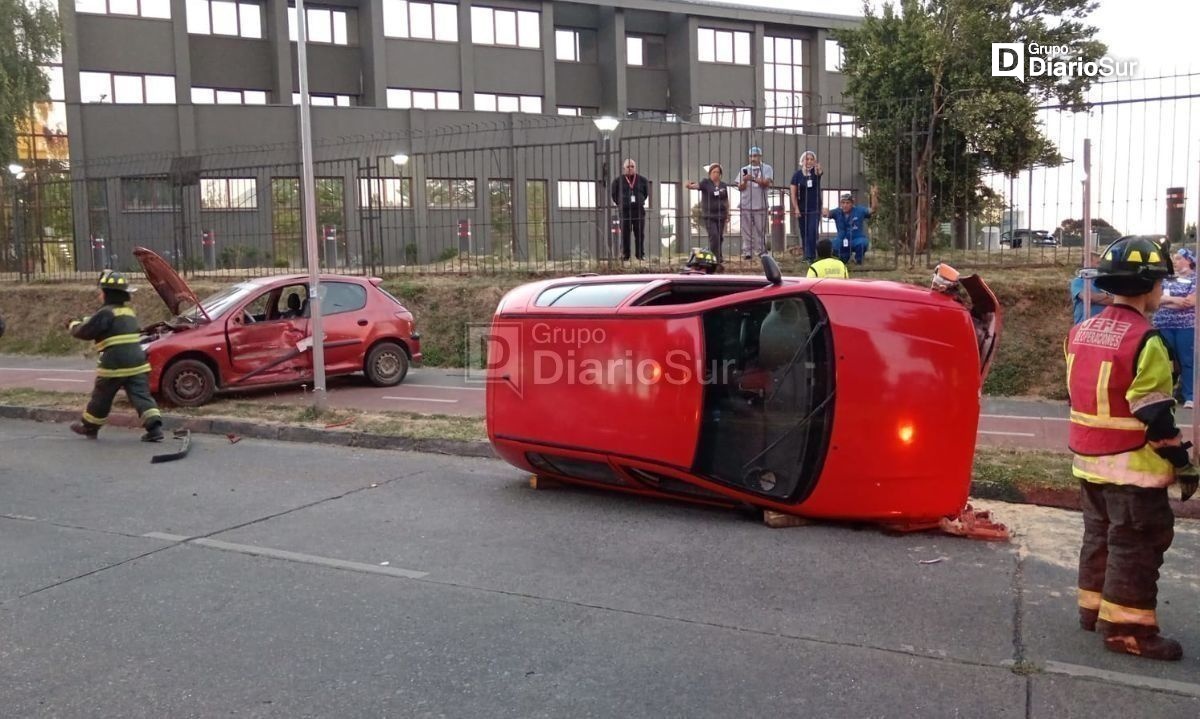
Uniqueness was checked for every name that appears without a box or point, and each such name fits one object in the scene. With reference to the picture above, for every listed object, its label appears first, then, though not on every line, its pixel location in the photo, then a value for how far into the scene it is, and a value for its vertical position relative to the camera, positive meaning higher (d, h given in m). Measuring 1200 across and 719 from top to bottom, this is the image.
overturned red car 5.54 -0.76
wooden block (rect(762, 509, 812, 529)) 5.98 -1.62
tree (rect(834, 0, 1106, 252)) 16.31 +3.90
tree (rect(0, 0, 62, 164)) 23.84 +6.03
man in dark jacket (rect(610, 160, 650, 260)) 15.34 +1.21
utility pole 9.80 +0.41
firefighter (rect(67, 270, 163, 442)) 9.21 -0.74
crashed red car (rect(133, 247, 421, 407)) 10.84 -0.70
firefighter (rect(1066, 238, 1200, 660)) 3.85 -0.77
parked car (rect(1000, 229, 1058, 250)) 12.51 +0.36
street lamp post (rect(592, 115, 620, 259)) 15.13 +1.50
